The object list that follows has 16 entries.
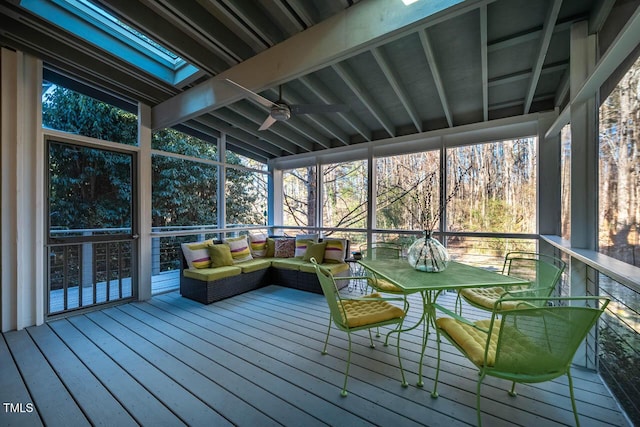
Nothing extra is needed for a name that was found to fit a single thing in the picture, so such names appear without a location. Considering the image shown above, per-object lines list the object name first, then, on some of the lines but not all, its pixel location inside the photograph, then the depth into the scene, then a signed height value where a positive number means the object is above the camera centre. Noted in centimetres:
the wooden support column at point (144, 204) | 409 +12
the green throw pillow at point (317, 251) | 480 -70
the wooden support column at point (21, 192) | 296 +22
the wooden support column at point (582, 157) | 229 +49
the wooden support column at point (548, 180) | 371 +46
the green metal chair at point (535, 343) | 132 -68
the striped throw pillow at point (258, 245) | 533 -65
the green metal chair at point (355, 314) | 207 -84
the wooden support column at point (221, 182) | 535 +60
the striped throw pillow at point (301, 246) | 515 -65
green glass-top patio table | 199 -54
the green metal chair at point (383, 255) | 301 -59
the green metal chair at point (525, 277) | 230 -66
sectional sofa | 400 -101
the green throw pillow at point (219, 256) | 439 -71
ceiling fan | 291 +115
